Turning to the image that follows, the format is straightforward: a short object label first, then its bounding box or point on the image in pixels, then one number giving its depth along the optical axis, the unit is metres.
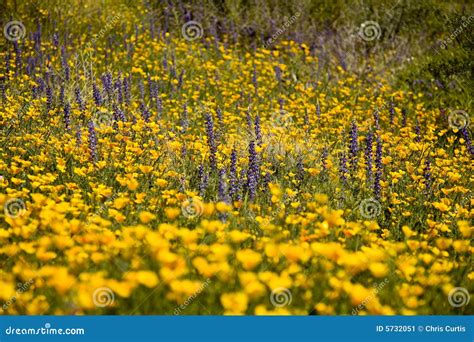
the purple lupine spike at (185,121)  5.69
